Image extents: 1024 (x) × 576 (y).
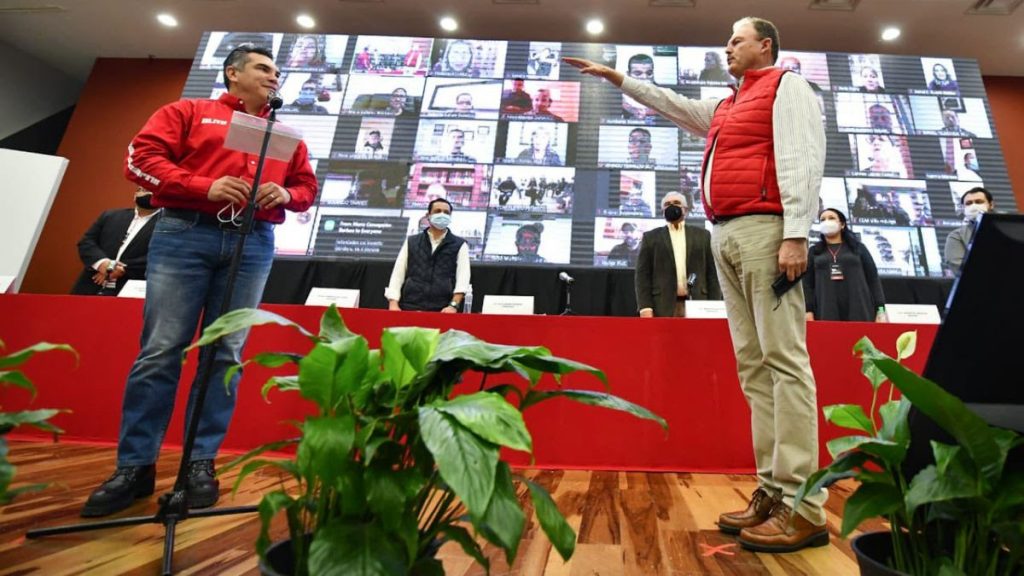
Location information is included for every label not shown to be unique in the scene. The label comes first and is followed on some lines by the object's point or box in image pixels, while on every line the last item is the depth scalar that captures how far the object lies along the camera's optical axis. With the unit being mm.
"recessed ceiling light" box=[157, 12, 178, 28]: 5402
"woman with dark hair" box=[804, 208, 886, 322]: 3039
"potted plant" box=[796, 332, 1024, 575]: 534
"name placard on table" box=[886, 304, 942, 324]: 2406
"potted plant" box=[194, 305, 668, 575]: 468
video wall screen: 4121
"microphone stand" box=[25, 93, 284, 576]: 1072
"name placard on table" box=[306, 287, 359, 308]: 2627
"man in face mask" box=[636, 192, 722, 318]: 3129
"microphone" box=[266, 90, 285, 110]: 1258
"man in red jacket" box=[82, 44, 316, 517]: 1354
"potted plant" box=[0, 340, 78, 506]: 505
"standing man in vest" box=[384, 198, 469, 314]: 3064
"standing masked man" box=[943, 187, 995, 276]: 3043
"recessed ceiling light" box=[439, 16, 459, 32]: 5266
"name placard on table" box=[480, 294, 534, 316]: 2508
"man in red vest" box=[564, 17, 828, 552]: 1272
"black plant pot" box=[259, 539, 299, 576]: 567
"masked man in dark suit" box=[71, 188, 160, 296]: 2904
